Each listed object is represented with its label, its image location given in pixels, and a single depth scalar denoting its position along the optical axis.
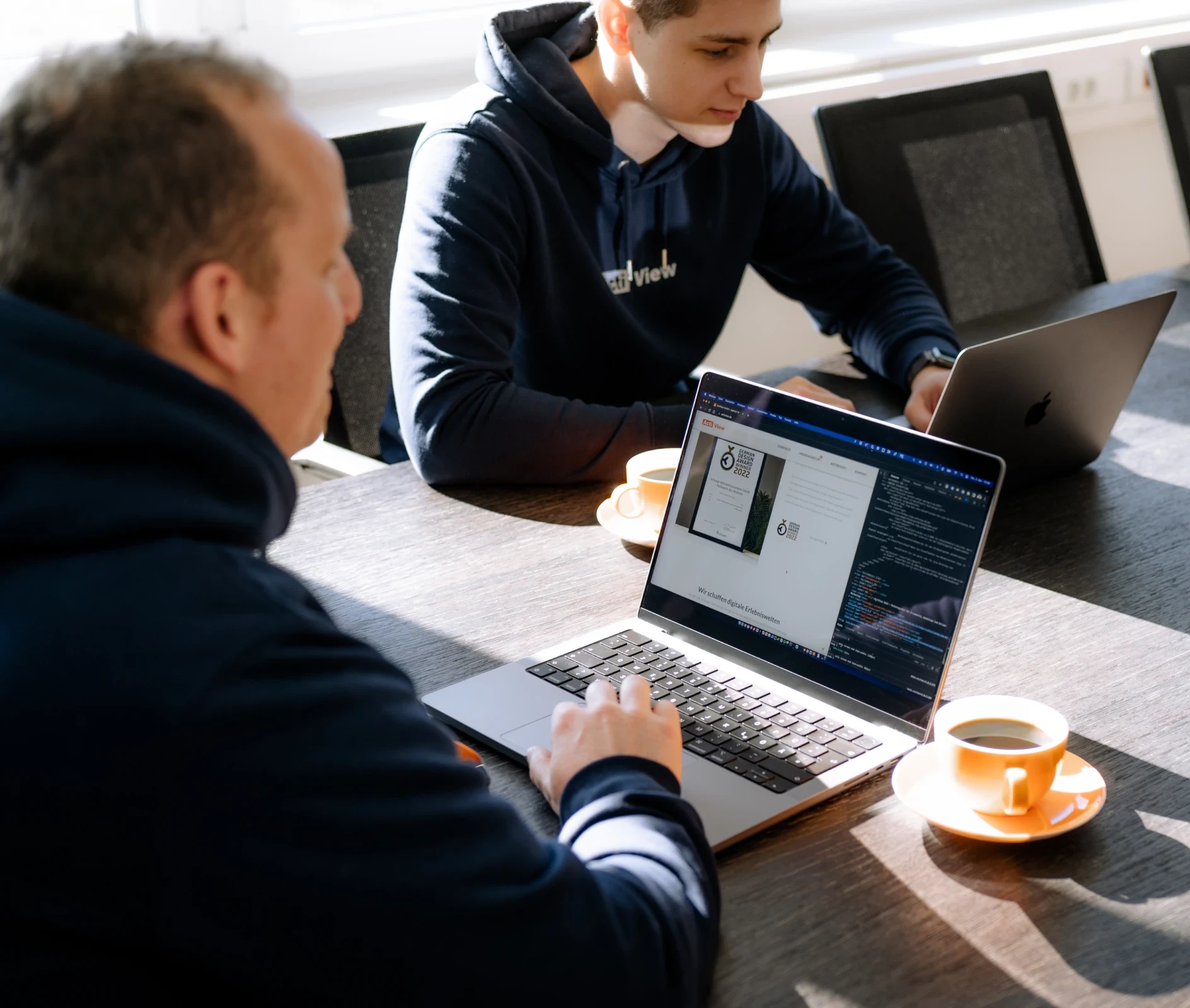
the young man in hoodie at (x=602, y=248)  1.43
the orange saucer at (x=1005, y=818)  0.80
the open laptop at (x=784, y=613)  0.90
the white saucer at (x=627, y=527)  1.24
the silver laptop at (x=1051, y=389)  1.17
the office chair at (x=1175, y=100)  2.36
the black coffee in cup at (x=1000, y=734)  0.85
